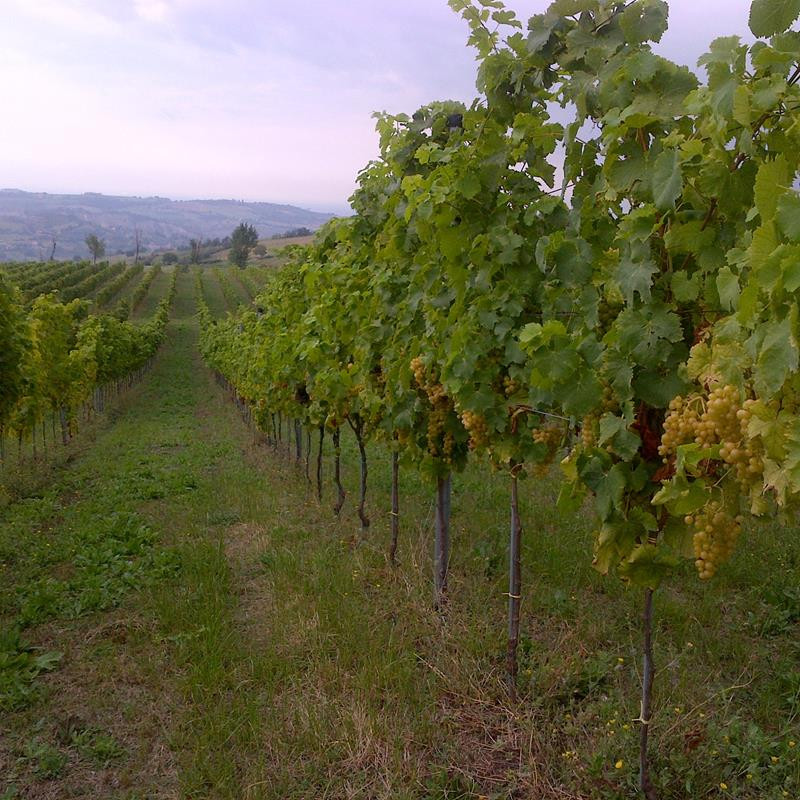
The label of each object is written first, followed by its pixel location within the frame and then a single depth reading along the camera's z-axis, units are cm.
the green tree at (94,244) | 11294
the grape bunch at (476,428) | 375
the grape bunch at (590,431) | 260
